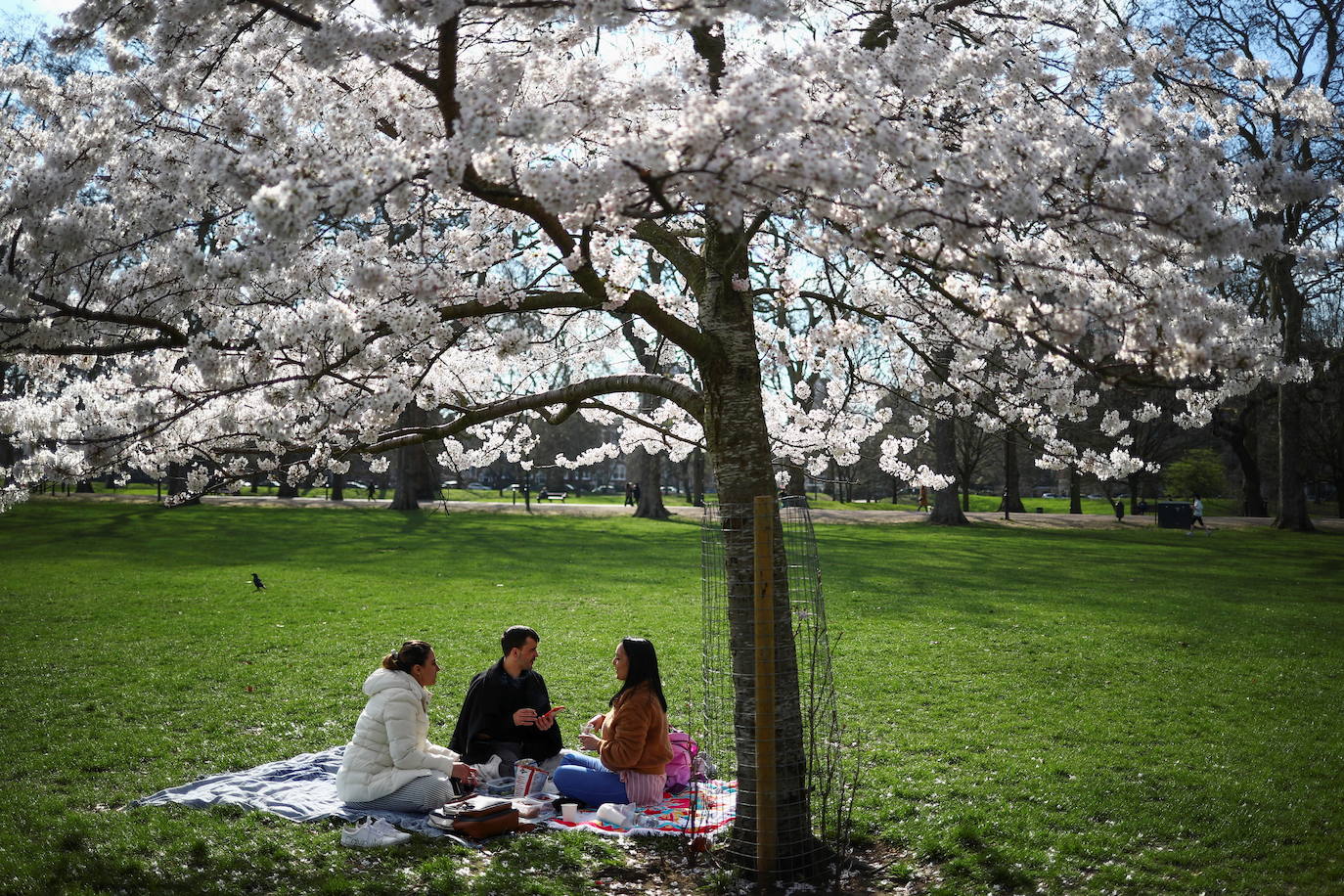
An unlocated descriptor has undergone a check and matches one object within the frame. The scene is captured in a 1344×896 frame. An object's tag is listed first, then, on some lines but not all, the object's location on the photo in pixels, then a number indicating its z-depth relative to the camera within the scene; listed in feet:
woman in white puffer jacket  18.40
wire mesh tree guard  16.26
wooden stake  16.20
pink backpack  20.74
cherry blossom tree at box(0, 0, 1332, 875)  11.96
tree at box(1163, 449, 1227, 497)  131.34
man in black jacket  20.53
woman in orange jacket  18.84
